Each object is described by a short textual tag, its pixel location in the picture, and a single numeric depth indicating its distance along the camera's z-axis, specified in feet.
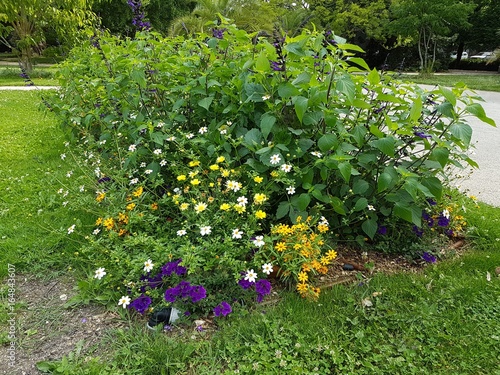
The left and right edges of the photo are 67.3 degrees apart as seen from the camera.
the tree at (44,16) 39.04
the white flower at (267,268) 5.87
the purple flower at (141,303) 5.78
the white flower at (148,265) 5.91
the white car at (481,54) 111.14
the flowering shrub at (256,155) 6.44
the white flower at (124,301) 5.80
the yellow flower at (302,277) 6.14
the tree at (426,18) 56.75
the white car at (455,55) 100.22
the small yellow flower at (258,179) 6.61
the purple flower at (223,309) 5.80
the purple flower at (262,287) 6.09
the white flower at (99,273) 5.92
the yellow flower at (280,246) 6.19
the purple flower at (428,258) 7.52
